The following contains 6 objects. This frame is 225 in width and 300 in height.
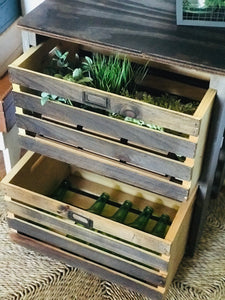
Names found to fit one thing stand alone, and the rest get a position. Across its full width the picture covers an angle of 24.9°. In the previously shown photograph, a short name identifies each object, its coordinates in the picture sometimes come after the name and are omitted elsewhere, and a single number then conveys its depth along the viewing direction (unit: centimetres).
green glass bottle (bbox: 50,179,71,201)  157
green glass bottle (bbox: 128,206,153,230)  145
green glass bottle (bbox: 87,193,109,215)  151
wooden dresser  118
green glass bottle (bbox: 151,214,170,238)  143
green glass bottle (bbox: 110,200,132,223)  148
